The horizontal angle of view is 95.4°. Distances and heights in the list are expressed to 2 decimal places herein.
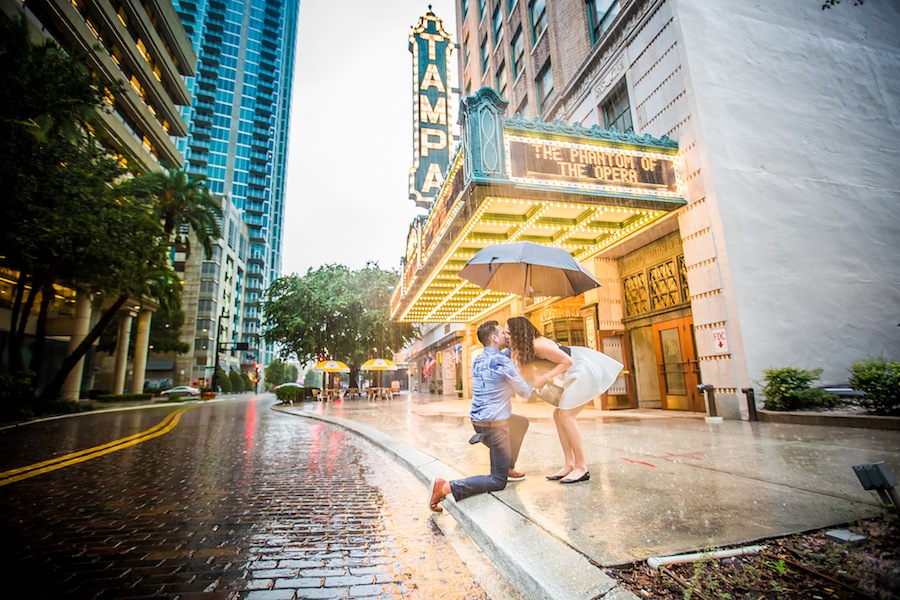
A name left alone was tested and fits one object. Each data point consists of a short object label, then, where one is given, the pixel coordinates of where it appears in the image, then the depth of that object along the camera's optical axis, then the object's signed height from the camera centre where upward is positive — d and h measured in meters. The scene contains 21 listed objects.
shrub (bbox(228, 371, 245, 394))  63.38 +0.30
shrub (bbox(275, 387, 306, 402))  24.39 -0.73
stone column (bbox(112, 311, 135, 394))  27.77 +2.54
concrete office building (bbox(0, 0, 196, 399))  22.56 +19.96
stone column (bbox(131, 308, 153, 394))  30.45 +2.83
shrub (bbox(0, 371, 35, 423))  13.71 -0.22
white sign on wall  8.84 +0.60
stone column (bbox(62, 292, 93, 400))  22.00 +2.89
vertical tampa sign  17.92 +12.43
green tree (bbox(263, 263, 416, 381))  28.17 +4.58
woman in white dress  3.92 +0.01
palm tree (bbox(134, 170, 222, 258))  22.27 +10.35
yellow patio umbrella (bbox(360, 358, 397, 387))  26.39 +0.91
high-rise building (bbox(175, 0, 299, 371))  85.12 +60.47
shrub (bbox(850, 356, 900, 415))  6.46 -0.32
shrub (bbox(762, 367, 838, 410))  7.67 -0.45
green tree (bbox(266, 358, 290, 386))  91.04 +1.97
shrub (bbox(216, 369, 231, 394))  55.28 +0.33
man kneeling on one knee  3.66 -0.32
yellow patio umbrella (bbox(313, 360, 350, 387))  25.86 +0.90
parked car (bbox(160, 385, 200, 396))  37.82 -0.59
